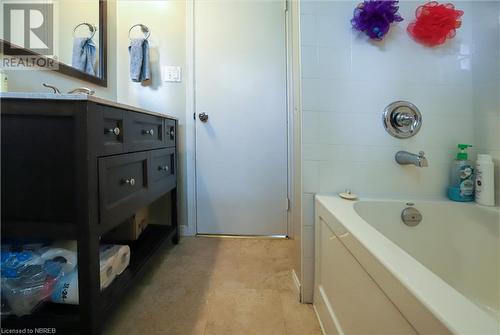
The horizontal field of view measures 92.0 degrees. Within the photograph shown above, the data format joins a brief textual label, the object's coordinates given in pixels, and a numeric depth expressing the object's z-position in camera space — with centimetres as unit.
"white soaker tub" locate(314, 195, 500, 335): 42
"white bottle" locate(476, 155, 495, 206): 99
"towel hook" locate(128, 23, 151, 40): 172
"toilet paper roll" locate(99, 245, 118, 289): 91
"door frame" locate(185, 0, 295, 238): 176
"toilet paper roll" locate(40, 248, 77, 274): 85
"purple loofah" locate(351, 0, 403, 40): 102
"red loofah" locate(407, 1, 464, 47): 103
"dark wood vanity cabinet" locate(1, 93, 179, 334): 74
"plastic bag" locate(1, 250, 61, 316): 79
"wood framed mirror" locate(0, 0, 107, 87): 102
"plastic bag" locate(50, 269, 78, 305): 81
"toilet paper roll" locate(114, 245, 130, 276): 102
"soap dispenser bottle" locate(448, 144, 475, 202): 106
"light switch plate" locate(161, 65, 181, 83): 178
